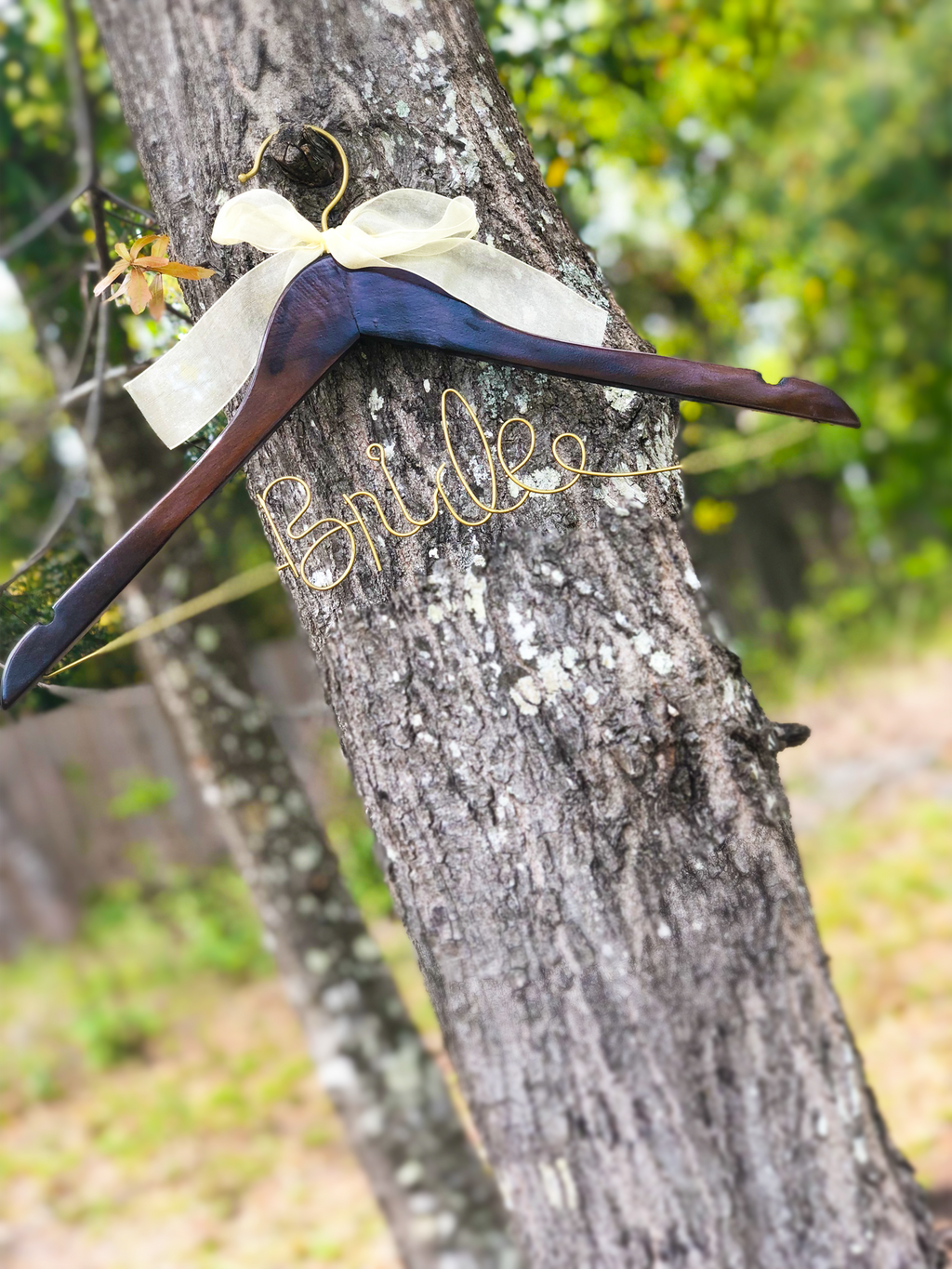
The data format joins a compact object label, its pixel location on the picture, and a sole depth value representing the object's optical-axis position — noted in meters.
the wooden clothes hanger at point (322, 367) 1.08
